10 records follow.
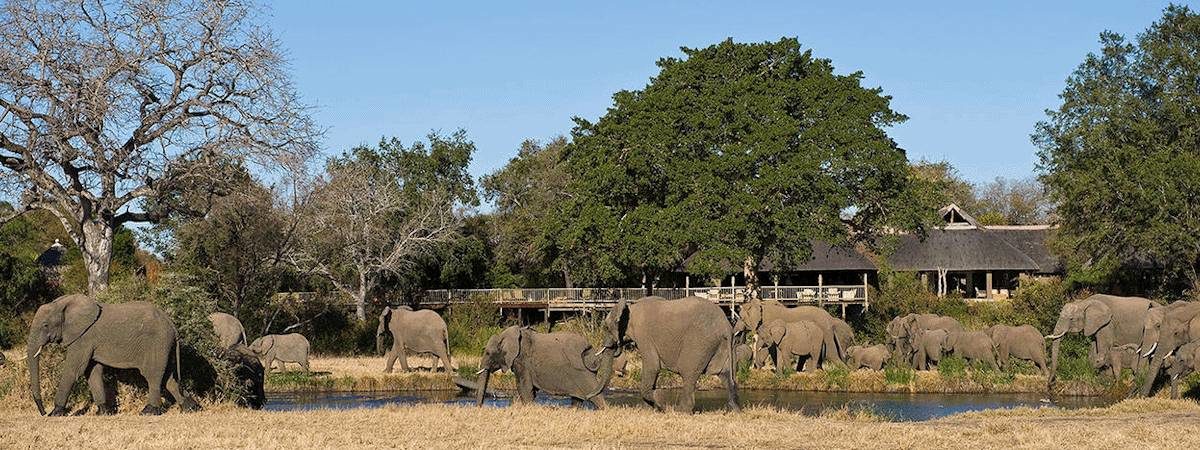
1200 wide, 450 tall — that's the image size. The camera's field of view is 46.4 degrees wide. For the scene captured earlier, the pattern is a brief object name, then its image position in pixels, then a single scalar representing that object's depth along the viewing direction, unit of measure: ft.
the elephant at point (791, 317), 131.34
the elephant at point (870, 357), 126.41
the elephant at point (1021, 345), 116.88
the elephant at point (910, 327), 132.98
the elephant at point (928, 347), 125.49
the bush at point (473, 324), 156.04
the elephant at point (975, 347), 119.75
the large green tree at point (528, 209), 215.92
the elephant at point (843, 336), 133.18
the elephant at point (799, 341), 126.41
